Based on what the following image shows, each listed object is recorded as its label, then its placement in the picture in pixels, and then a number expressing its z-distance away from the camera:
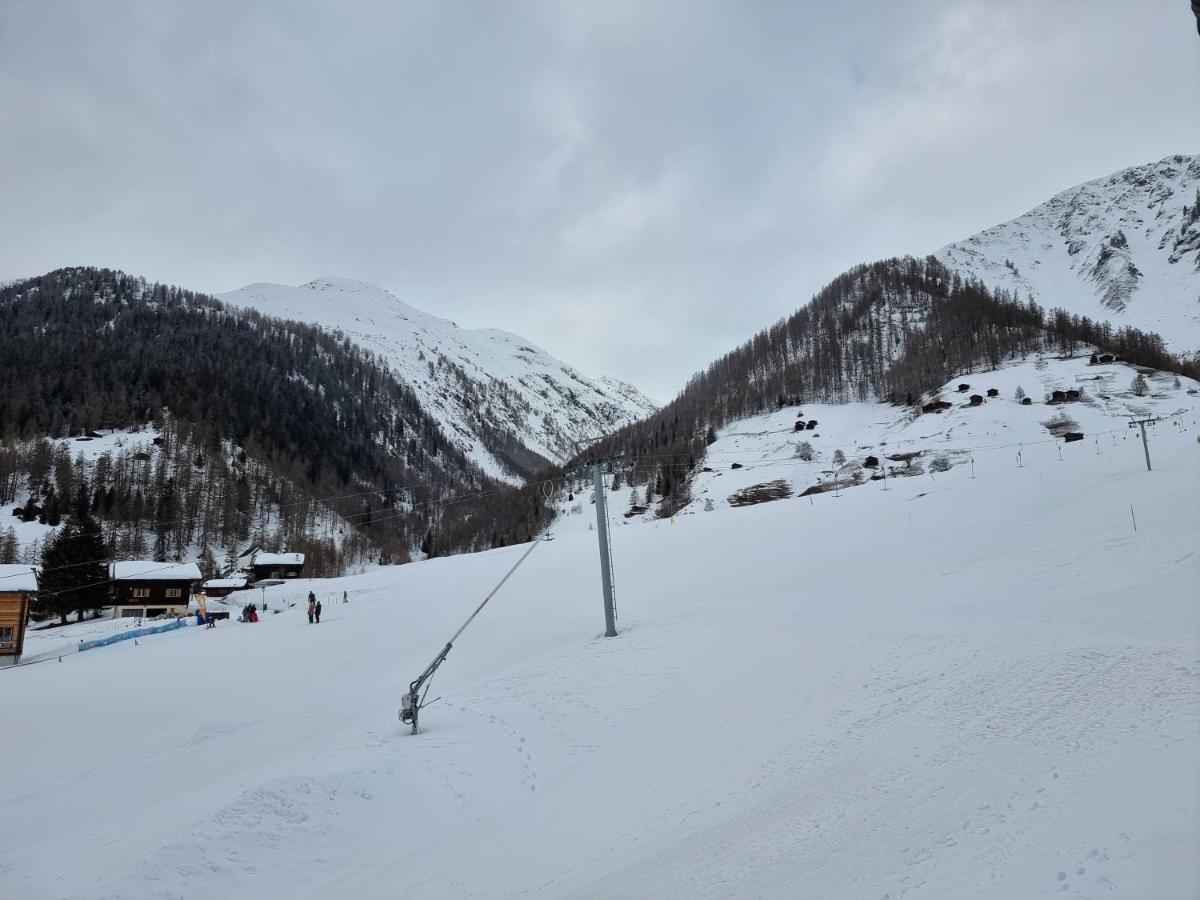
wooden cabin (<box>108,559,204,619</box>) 57.75
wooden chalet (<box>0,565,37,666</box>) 34.97
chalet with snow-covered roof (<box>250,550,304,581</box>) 86.88
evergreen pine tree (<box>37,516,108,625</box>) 54.91
